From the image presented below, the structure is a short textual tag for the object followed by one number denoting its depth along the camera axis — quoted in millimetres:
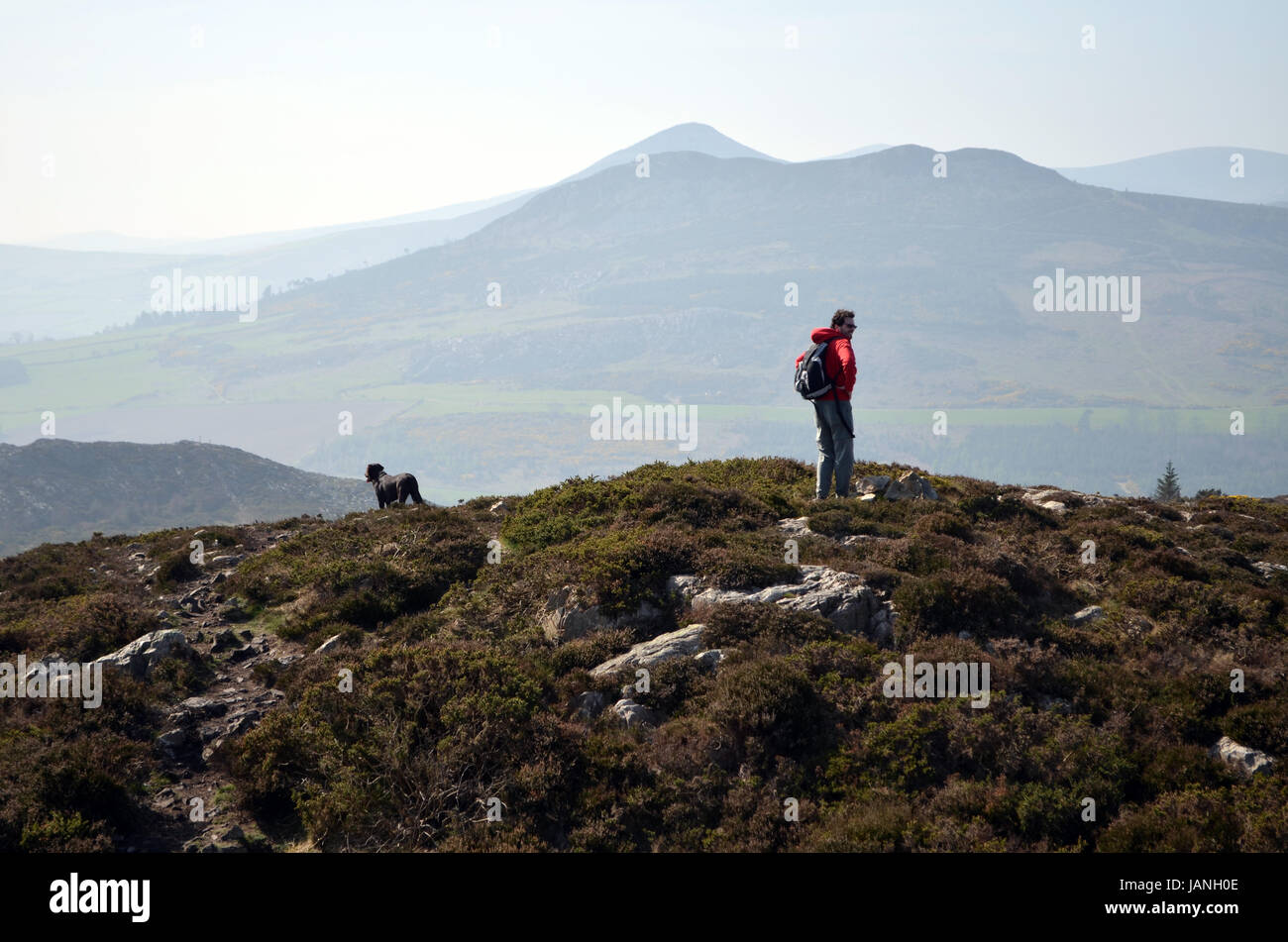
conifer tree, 83725
